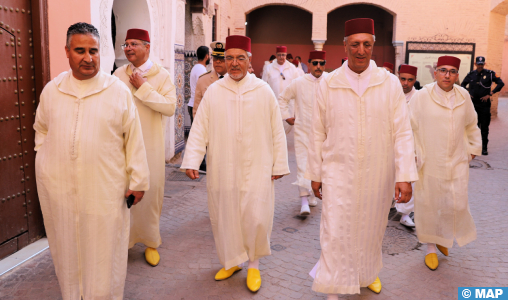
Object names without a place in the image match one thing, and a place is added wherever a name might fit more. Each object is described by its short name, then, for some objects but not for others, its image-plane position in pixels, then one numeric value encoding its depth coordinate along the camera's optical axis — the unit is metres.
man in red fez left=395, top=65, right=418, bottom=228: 4.95
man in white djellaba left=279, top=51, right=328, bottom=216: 5.52
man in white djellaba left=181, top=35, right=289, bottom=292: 3.48
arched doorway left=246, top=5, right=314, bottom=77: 20.39
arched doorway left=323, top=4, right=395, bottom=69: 20.38
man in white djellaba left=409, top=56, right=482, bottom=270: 3.95
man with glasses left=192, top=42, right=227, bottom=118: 5.16
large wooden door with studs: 3.85
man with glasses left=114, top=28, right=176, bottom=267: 3.95
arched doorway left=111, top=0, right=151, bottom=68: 6.80
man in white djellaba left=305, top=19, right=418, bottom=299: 3.03
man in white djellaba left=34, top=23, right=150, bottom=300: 2.66
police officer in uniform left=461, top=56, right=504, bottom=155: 9.40
